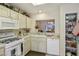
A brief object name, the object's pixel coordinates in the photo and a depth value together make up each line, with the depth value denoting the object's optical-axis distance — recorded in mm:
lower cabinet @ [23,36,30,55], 1677
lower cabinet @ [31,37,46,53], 1738
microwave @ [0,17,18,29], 1518
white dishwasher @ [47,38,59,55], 1844
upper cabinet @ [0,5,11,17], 1523
